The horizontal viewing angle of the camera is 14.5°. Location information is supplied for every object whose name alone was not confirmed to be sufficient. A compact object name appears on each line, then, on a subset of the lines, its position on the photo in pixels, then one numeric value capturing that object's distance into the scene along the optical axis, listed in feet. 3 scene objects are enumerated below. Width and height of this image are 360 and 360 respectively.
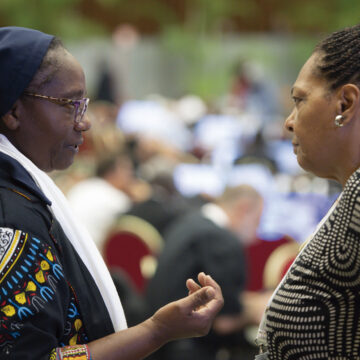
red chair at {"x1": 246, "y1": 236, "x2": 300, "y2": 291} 30.19
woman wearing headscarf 9.82
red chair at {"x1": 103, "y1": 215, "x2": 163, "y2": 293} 29.96
